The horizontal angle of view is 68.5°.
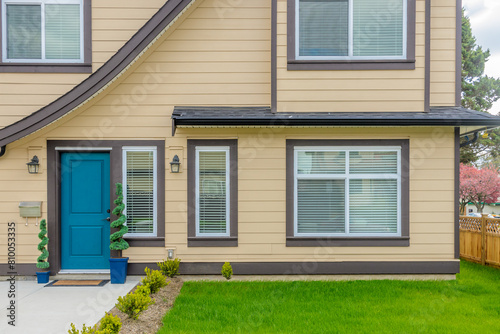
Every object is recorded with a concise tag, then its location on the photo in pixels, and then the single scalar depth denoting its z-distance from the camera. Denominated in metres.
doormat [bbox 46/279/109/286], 5.86
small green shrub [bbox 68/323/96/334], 3.39
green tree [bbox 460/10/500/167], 26.20
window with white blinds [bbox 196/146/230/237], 6.21
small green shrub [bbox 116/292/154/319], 4.20
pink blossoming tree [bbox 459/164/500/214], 19.42
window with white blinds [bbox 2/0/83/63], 6.31
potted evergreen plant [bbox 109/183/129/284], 5.88
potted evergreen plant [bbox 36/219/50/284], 5.92
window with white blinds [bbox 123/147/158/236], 6.22
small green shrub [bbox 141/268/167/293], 5.01
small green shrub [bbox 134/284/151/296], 4.44
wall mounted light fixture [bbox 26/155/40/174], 6.07
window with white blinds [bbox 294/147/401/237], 6.20
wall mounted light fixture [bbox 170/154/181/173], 6.09
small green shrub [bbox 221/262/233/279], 5.87
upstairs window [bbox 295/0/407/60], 6.11
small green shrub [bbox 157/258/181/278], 5.84
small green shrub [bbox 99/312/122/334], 3.60
